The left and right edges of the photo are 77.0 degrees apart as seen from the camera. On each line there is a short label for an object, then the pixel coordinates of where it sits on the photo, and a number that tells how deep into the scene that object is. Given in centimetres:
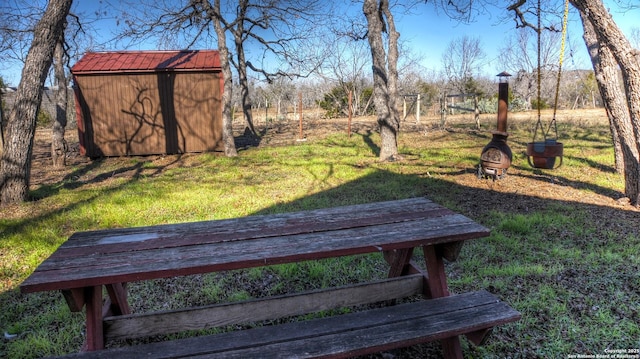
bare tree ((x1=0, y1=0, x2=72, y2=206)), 617
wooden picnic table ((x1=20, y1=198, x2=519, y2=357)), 188
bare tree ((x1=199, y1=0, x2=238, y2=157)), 1080
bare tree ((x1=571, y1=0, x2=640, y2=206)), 486
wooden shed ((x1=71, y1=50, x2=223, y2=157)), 1140
